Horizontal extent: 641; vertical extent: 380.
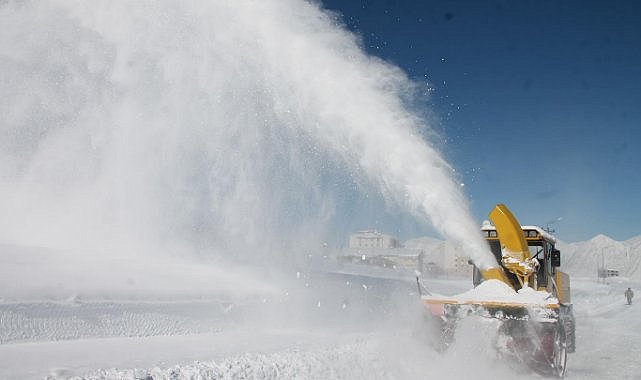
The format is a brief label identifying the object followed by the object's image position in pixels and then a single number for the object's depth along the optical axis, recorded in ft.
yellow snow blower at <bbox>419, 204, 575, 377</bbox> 26.32
